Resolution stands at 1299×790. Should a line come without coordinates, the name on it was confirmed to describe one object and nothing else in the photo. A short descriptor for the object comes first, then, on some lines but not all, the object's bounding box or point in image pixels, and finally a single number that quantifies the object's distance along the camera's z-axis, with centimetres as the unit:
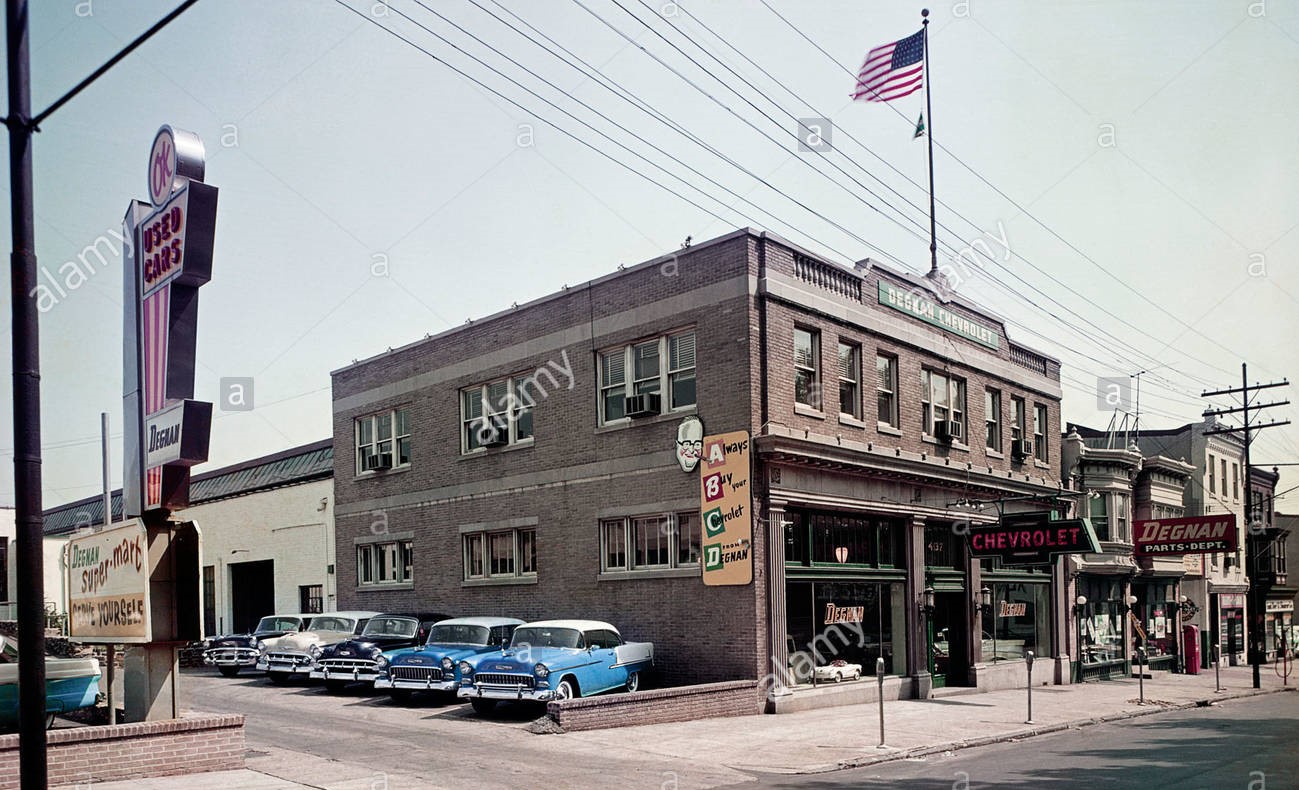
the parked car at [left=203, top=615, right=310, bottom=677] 2831
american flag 2488
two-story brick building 2334
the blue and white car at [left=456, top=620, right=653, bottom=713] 2003
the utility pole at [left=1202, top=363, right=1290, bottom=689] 3709
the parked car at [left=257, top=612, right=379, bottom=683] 2580
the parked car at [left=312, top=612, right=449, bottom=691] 2398
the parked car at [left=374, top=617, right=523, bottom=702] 2178
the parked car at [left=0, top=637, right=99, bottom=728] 1504
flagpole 3215
